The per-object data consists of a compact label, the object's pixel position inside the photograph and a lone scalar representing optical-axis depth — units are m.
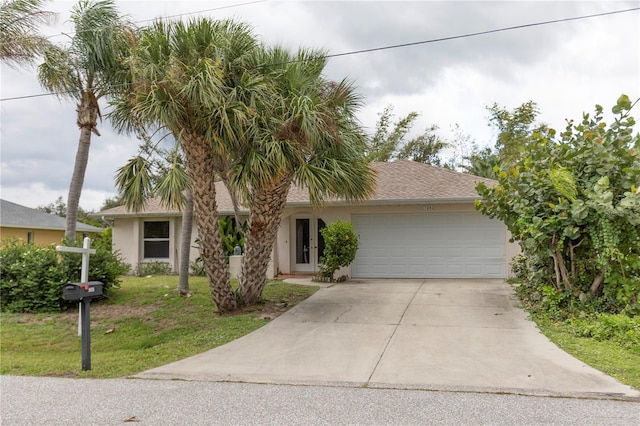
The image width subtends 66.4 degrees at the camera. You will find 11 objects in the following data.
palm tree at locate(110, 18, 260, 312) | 9.02
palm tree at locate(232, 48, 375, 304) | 9.61
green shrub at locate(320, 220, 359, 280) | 14.04
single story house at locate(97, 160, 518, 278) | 15.09
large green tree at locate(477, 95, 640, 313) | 8.48
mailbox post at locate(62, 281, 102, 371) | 6.76
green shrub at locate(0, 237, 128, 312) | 11.41
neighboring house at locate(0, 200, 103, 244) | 22.92
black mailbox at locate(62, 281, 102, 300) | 6.74
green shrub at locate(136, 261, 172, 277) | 18.09
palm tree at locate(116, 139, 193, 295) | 10.00
